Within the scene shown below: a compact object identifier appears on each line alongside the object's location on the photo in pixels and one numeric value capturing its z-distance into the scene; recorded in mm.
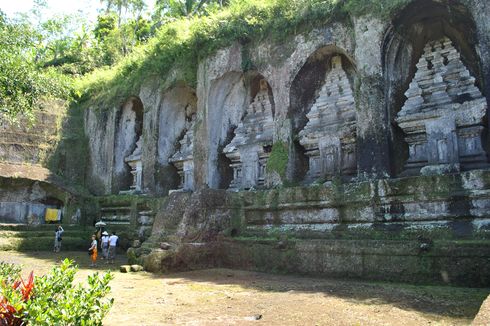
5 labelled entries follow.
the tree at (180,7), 26188
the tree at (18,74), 7594
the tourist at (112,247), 10922
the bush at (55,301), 2951
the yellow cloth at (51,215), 14719
